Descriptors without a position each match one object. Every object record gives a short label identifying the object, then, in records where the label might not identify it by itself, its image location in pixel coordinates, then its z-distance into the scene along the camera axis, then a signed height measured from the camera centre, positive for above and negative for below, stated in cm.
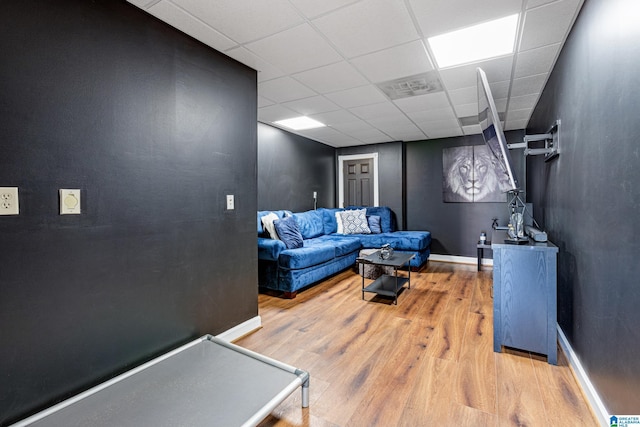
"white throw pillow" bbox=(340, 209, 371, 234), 555 -22
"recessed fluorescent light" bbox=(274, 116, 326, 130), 441 +139
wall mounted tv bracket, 243 +59
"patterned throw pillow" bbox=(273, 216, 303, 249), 379 -29
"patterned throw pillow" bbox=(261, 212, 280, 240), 389 -18
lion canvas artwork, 523 +61
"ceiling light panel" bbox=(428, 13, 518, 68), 210 +130
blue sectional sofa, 352 -53
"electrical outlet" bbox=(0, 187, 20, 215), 133 +5
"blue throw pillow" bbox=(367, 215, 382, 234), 562 -26
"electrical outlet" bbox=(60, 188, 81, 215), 152 +6
